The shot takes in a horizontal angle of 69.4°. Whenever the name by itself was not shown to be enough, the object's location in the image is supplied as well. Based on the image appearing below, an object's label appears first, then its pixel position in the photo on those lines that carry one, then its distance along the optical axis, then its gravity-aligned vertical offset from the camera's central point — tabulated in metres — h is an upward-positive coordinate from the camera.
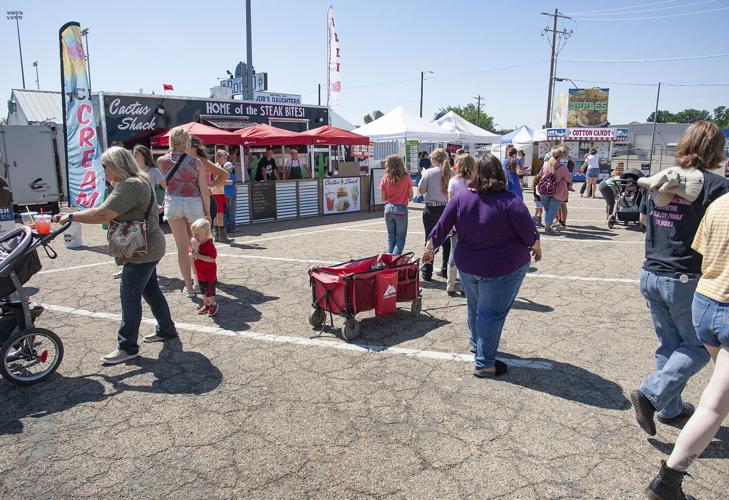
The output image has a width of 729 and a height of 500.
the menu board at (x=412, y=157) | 27.05 +0.52
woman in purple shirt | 3.80 -0.55
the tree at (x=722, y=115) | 81.09 +9.26
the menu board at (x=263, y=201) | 12.73 -0.84
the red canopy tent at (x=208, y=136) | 12.29 +0.70
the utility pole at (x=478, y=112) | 81.14 +8.56
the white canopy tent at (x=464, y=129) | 24.77 +1.82
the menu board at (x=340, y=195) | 14.33 -0.78
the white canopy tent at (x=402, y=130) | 21.58 +1.56
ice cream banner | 8.89 +0.57
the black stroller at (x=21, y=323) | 3.92 -1.21
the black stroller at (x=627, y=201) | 11.41 -0.71
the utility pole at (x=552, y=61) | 35.22 +7.07
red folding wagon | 4.91 -1.16
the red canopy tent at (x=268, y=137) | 13.25 +0.74
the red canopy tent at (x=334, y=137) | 14.28 +0.81
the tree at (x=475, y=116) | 81.75 +8.05
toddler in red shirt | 5.54 -0.98
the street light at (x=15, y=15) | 53.50 +15.02
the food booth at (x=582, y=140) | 27.20 +1.48
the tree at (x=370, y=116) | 91.84 +9.07
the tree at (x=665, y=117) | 102.30 +10.03
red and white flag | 21.39 +4.23
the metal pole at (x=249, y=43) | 17.86 +4.17
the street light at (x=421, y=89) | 64.06 +9.33
